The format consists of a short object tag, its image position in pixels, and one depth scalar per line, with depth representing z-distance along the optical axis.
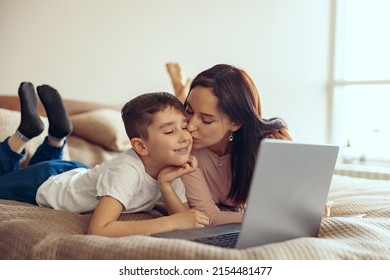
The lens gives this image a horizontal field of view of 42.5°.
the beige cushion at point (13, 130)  2.12
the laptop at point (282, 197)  0.91
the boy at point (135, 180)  1.20
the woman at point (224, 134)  1.38
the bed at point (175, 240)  0.88
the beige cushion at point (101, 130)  2.43
